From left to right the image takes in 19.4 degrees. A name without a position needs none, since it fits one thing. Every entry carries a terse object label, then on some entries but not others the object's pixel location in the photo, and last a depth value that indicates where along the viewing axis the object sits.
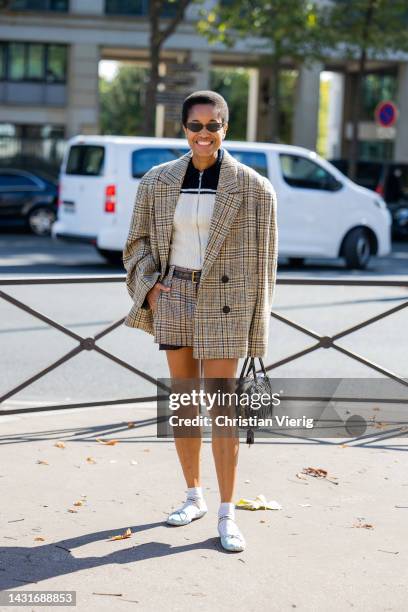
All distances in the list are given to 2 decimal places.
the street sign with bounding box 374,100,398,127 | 28.62
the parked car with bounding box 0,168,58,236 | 24.64
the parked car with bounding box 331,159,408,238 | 27.05
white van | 16.98
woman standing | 4.63
